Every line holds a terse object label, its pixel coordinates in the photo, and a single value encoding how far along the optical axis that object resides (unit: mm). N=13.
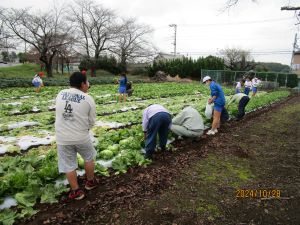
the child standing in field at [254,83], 20631
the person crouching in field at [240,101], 11266
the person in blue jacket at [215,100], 8797
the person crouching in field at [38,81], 18591
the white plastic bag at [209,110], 9823
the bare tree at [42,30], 31672
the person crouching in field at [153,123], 5938
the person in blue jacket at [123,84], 14793
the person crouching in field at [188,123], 7355
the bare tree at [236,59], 57119
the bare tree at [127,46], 46000
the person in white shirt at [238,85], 17484
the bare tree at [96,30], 42875
